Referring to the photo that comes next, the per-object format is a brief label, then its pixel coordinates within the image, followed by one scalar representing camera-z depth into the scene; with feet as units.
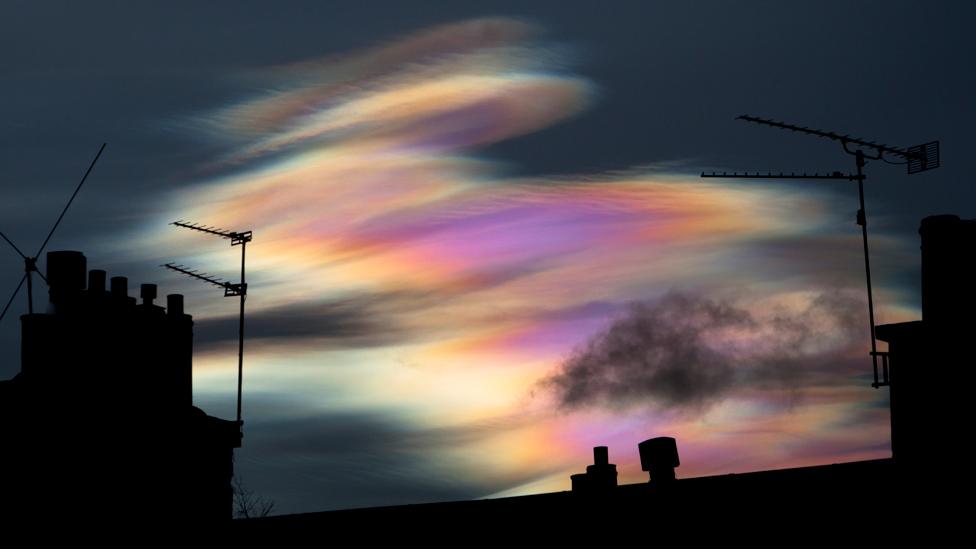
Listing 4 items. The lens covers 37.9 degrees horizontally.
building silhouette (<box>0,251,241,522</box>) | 94.02
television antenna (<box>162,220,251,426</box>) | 120.26
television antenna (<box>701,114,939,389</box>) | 107.86
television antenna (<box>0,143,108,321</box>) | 100.63
